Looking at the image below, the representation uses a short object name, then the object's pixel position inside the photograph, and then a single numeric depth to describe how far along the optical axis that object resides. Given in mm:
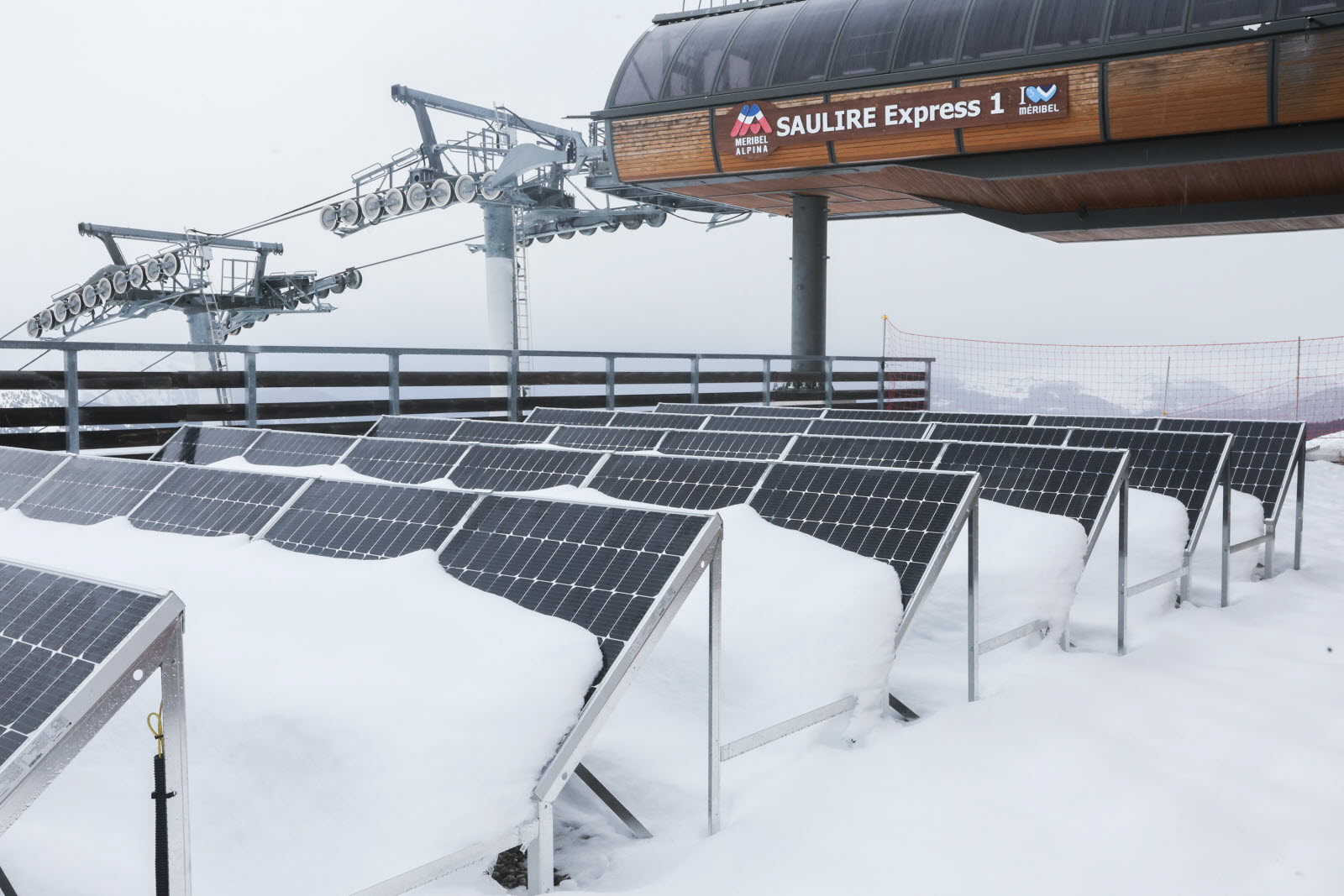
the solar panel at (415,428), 9359
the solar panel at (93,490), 5219
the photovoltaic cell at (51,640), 2186
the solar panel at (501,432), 8672
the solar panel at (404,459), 6586
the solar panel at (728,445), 7516
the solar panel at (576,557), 3361
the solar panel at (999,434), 8789
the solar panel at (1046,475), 5895
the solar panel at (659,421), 10562
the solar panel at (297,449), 7371
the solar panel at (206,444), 7844
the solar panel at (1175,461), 7452
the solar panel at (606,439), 8188
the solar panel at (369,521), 4125
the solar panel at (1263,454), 8836
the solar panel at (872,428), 9391
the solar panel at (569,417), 11148
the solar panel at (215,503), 4684
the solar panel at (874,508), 4539
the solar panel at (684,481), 5195
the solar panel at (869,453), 6590
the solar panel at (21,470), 5969
